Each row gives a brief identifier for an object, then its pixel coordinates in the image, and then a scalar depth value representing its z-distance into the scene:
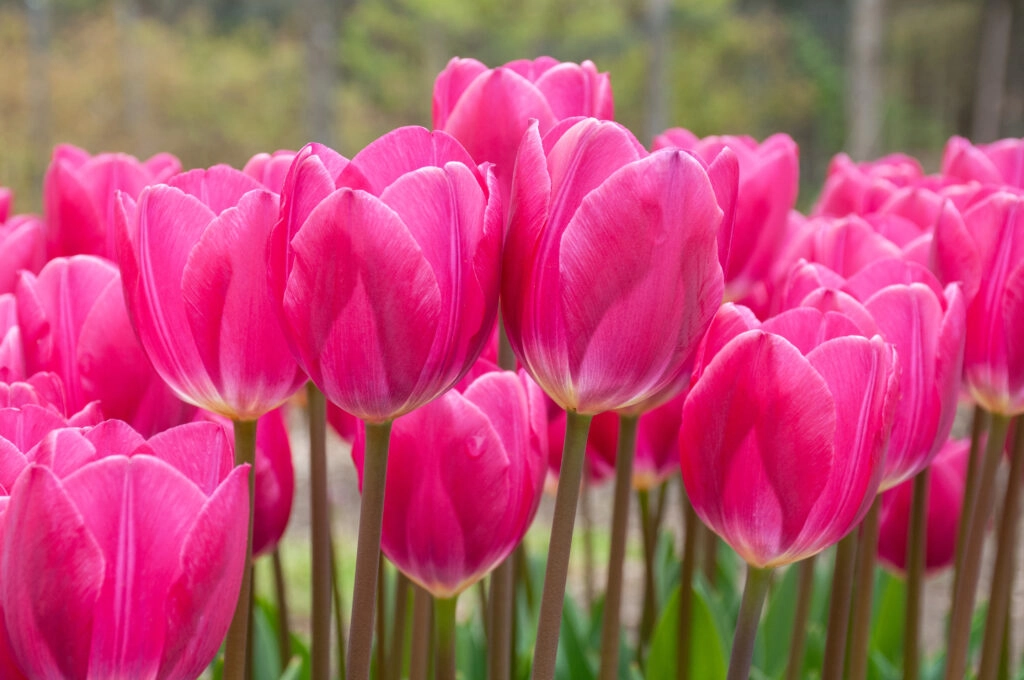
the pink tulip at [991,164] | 1.46
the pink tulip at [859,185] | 1.52
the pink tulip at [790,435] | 1.15
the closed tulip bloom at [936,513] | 1.42
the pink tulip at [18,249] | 1.31
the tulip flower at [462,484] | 1.19
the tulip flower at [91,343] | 1.23
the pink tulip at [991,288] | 1.25
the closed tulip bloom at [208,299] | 1.16
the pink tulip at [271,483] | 1.28
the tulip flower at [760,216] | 1.38
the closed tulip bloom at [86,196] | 1.36
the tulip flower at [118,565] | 1.09
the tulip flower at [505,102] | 1.24
